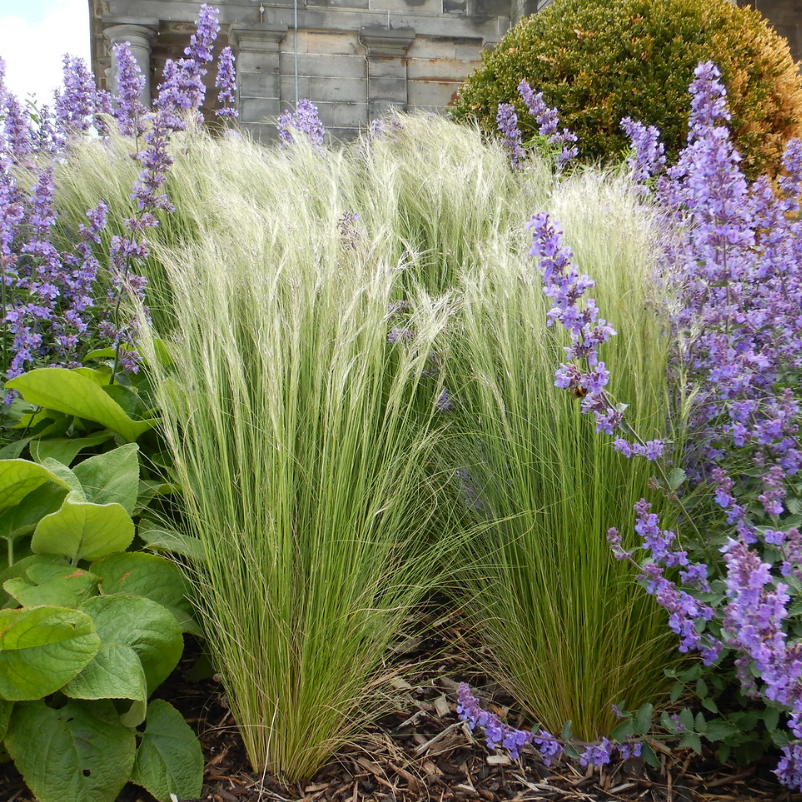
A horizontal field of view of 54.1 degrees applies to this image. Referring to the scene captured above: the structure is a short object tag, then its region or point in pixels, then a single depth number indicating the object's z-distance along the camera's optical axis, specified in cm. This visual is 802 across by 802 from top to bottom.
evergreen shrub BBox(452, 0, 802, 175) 435
